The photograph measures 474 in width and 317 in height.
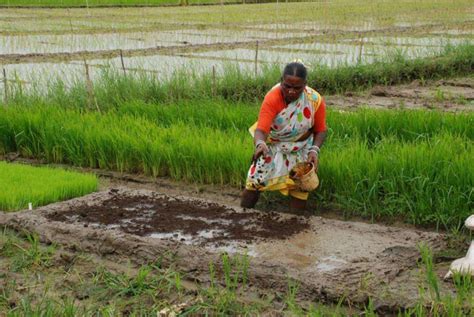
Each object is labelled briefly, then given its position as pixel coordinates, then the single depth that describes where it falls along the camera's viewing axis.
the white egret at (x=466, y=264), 3.63
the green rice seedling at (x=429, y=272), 3.40
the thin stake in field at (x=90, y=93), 7.43
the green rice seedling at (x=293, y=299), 3.37
